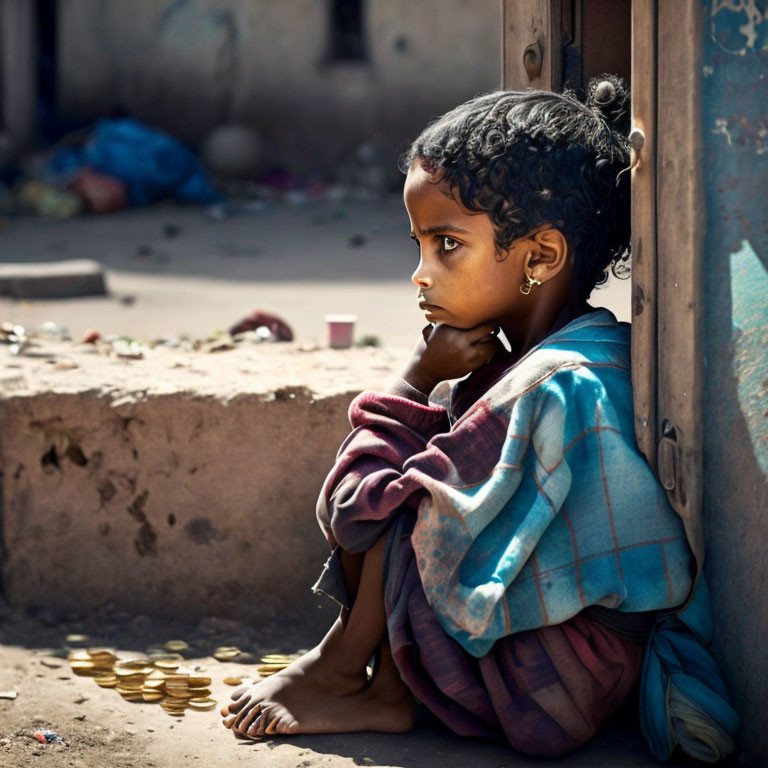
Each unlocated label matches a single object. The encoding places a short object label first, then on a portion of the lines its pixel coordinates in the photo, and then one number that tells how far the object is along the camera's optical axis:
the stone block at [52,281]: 7.73
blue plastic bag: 12.21
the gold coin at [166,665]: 3.37
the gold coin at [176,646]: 3.61
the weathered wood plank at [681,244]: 2.49
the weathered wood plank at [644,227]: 2.56
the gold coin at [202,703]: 3.06
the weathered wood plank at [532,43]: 3.16
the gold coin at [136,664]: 3.36
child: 2.55
